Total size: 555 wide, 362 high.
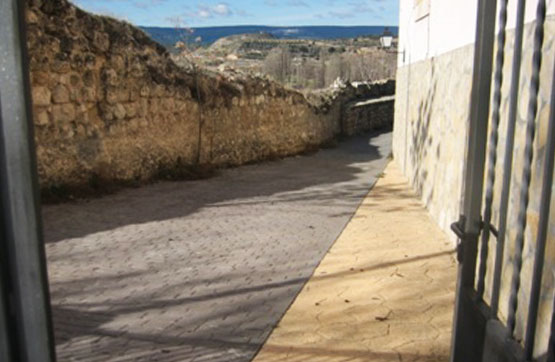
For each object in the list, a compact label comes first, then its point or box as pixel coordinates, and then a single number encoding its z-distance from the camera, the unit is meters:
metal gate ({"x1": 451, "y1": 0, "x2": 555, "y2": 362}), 1.53
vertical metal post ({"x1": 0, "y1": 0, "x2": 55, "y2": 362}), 0.94
